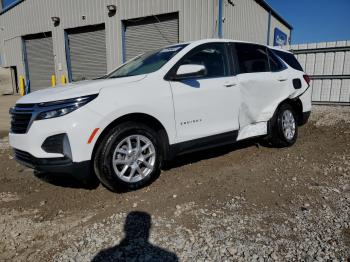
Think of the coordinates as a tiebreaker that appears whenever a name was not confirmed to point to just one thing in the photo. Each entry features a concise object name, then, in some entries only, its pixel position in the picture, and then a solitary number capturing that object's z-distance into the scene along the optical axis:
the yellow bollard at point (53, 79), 15.99
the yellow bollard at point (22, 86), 17.88
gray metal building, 11.09
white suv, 2.79
